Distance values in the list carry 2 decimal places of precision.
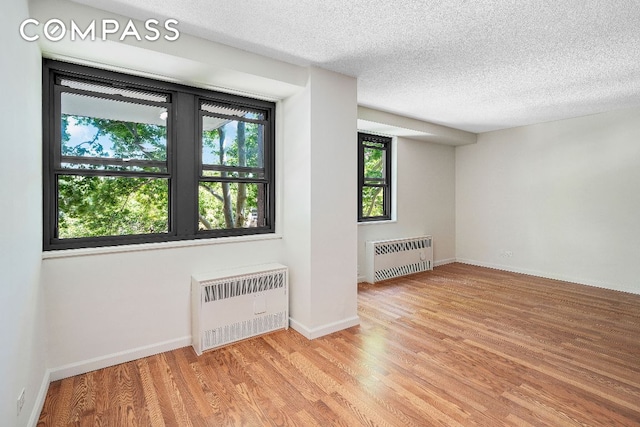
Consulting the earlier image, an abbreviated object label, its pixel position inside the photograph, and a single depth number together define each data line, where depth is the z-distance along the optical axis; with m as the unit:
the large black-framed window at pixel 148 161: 2.46
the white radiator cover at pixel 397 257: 5.01
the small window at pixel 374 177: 5.20
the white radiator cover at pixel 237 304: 2.74
